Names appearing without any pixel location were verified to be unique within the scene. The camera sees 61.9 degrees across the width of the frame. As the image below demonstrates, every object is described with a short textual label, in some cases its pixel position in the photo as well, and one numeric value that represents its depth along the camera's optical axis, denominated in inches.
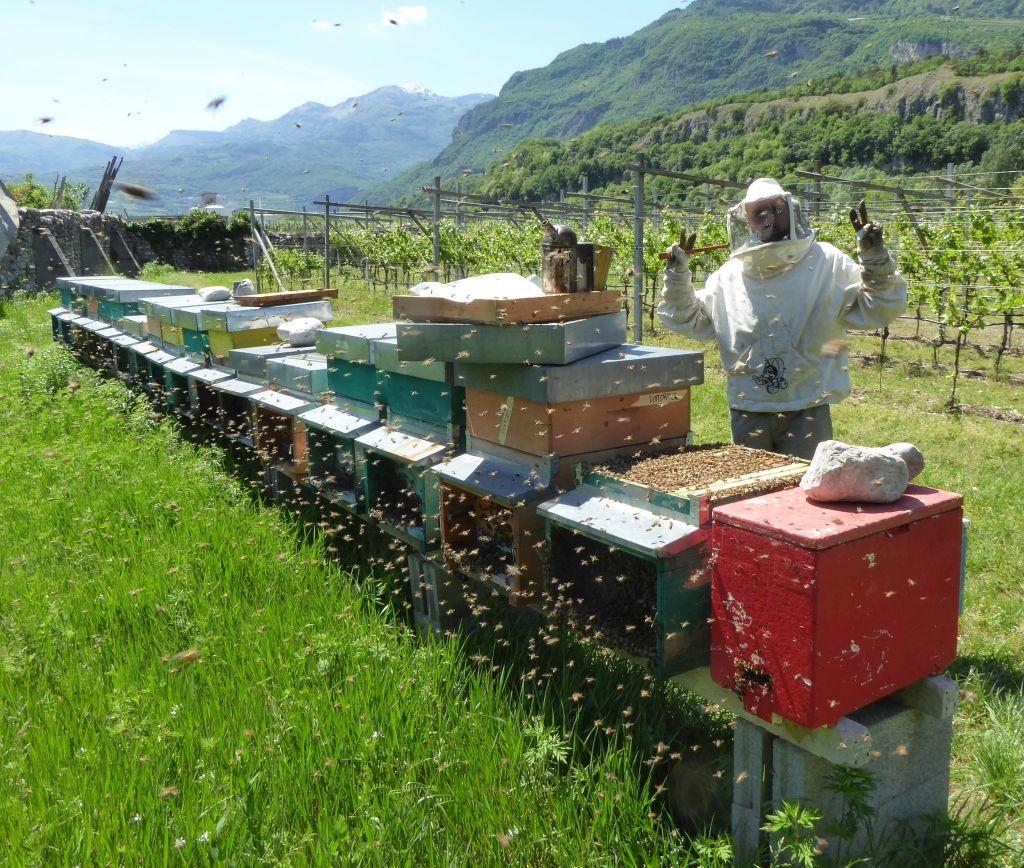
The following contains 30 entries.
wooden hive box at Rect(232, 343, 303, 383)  218.5
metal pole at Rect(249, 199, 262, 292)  804.6
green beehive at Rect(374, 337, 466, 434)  142.5
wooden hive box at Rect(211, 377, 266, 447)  220.1
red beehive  80.9
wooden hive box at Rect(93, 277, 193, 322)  361.1
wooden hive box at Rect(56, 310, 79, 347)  474.0
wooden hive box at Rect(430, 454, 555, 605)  118.6
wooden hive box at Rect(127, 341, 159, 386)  350.3
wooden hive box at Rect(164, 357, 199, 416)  275.1
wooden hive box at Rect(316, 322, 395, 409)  164.4
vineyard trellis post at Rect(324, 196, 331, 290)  705.6
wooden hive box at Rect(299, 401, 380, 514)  167.6
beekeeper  143.2
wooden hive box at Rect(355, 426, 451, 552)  140.9
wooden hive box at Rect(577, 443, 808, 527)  97.0
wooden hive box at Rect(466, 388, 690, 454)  118.6
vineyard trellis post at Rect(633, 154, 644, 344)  392.5
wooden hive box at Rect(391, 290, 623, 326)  120.6
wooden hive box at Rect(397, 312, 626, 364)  116.0
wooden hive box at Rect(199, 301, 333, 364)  242.4
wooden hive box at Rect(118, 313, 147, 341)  337.4
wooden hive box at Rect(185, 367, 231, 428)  246.7
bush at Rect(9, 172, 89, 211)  1249.0
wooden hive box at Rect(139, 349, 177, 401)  294.8
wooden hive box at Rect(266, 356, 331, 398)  188.9
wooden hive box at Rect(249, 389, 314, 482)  192.5
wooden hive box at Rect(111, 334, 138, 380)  345.2
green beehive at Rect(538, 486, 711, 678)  95.0
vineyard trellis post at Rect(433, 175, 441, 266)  581.6
